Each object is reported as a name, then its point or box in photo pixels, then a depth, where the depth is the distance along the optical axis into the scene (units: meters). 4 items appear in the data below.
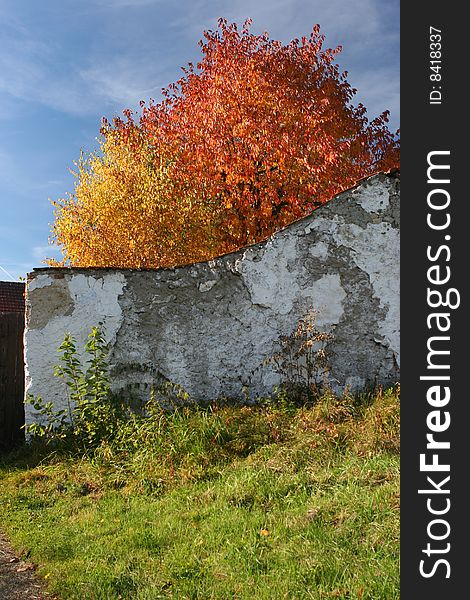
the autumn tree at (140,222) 15.54
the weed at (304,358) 8.93
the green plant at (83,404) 8.70
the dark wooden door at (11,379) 10.13
